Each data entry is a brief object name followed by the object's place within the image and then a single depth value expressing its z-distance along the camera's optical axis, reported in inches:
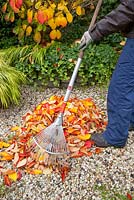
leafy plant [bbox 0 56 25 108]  124.2
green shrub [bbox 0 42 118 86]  140.5
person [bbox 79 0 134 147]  91.0
